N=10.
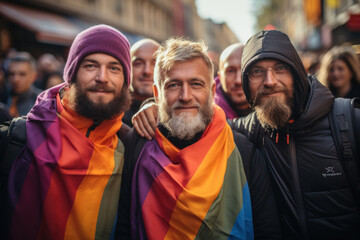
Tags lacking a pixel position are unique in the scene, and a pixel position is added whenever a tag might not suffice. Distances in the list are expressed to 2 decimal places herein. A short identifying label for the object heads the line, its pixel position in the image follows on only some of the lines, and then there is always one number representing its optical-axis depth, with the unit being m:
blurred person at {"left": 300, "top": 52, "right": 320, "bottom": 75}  6.44
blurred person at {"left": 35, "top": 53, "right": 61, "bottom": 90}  6.28
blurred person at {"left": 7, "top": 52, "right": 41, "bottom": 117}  4.40
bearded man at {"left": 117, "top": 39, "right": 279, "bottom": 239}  2.02
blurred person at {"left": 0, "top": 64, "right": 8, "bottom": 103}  5.13
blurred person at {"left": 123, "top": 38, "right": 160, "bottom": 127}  3.35
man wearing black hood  1.90
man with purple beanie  1.98
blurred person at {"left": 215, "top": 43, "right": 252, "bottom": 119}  3.20
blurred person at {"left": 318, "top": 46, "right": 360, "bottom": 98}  4.37
